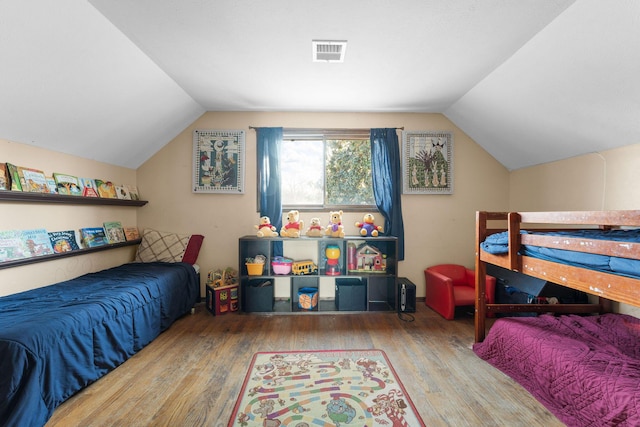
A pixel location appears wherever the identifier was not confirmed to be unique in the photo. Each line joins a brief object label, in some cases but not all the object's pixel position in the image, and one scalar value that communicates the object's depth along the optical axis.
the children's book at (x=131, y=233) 3.26
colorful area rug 1.53
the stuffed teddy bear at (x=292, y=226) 3.14
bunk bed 1.31
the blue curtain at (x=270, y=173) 3.37
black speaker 3.09
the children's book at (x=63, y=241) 2.41
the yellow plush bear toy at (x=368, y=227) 3.20
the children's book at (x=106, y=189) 2.89
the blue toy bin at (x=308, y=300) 3.14
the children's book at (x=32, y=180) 2.16
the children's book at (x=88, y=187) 2.71
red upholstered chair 2.93
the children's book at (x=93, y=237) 2.71
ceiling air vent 2.10
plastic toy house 3.22
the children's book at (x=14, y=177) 2.07
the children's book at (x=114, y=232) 2.99
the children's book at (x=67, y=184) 2.46
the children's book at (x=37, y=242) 2.19
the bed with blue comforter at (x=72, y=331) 1.37
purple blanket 1.36
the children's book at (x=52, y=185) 2.37
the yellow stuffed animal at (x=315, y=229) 3.20
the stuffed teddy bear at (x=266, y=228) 3.16
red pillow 3.31
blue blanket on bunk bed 1.28
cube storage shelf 3.11
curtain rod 3.44
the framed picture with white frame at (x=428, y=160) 3.49
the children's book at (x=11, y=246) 2.02
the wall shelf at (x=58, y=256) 2.04
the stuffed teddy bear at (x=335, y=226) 3.16
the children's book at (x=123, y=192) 3.14
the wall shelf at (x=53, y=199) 2.03
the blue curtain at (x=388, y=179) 3.40
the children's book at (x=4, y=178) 2.02
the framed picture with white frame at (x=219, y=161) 3.43
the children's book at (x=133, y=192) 3.33
